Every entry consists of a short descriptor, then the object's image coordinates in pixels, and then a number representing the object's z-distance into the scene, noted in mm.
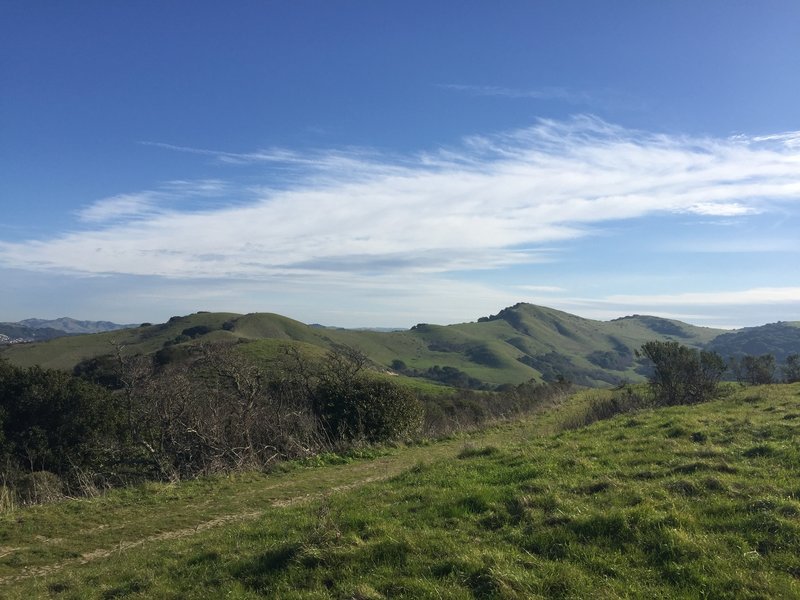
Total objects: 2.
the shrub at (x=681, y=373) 28328
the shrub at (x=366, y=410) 23359
